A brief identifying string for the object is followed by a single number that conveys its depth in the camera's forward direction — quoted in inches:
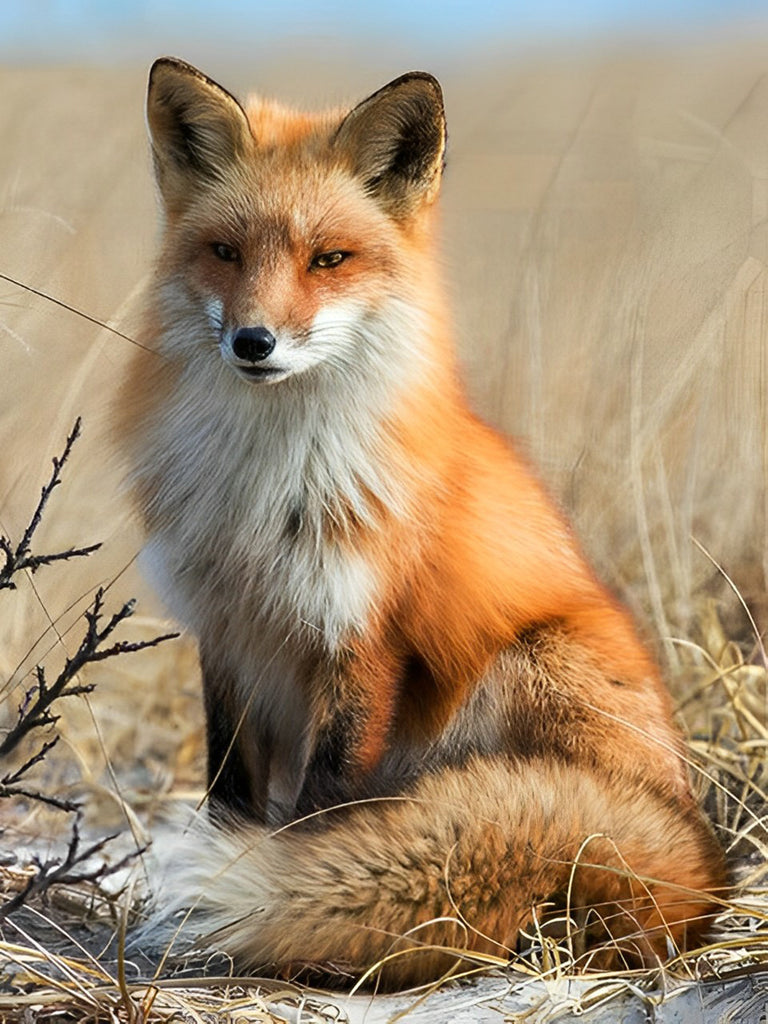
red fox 383.1
